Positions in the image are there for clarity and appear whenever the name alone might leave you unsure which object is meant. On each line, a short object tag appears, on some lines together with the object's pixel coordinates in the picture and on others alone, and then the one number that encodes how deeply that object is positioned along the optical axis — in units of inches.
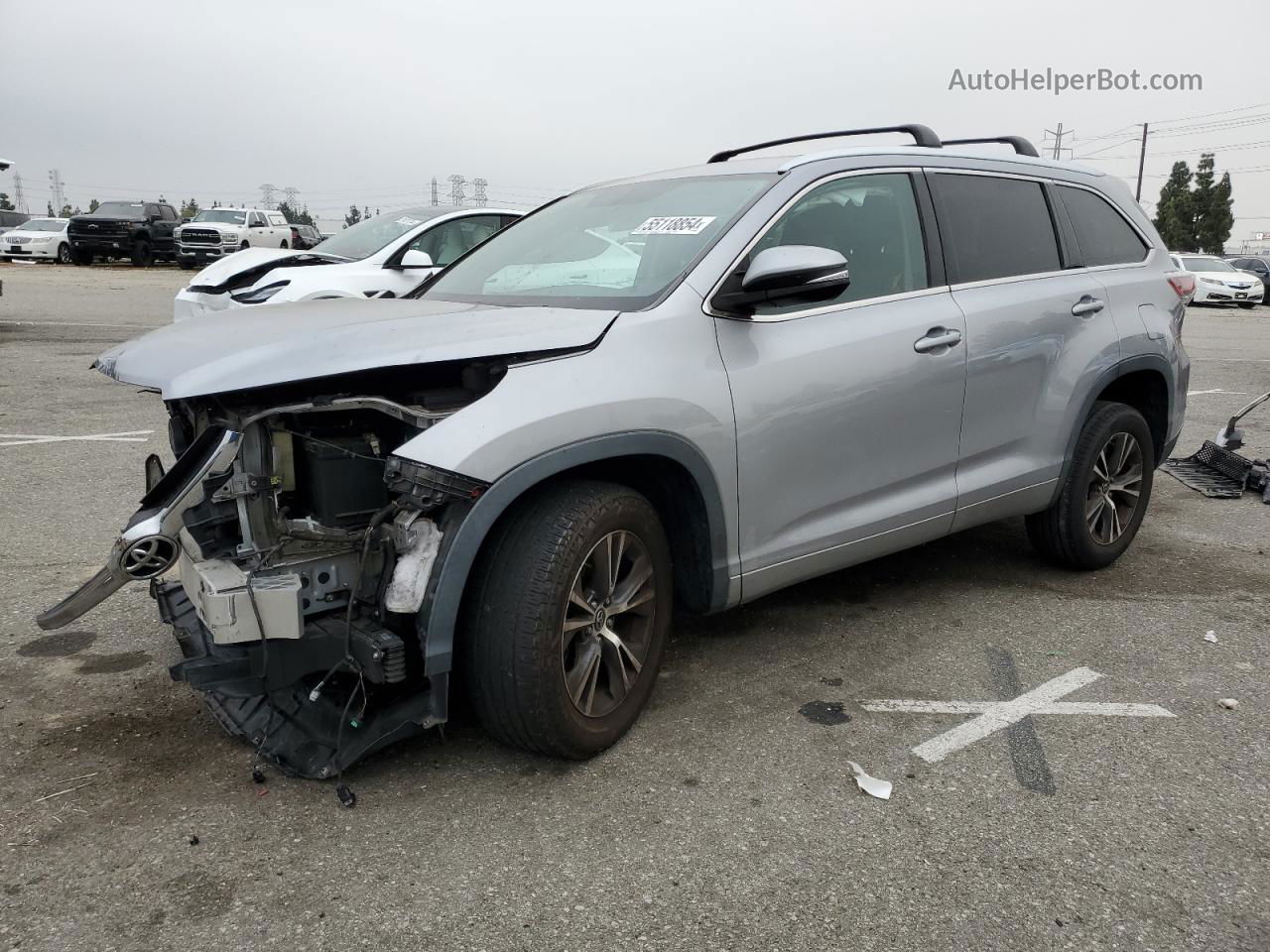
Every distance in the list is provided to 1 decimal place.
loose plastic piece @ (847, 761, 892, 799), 114.9
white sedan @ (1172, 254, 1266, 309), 1112.2
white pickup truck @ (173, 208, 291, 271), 1120.8
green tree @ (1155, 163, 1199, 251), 2230.6
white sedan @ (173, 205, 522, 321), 312.0
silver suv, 105.5
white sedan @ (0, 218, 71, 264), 1197.7
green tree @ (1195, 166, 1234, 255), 2187.5
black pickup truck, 1140.5
